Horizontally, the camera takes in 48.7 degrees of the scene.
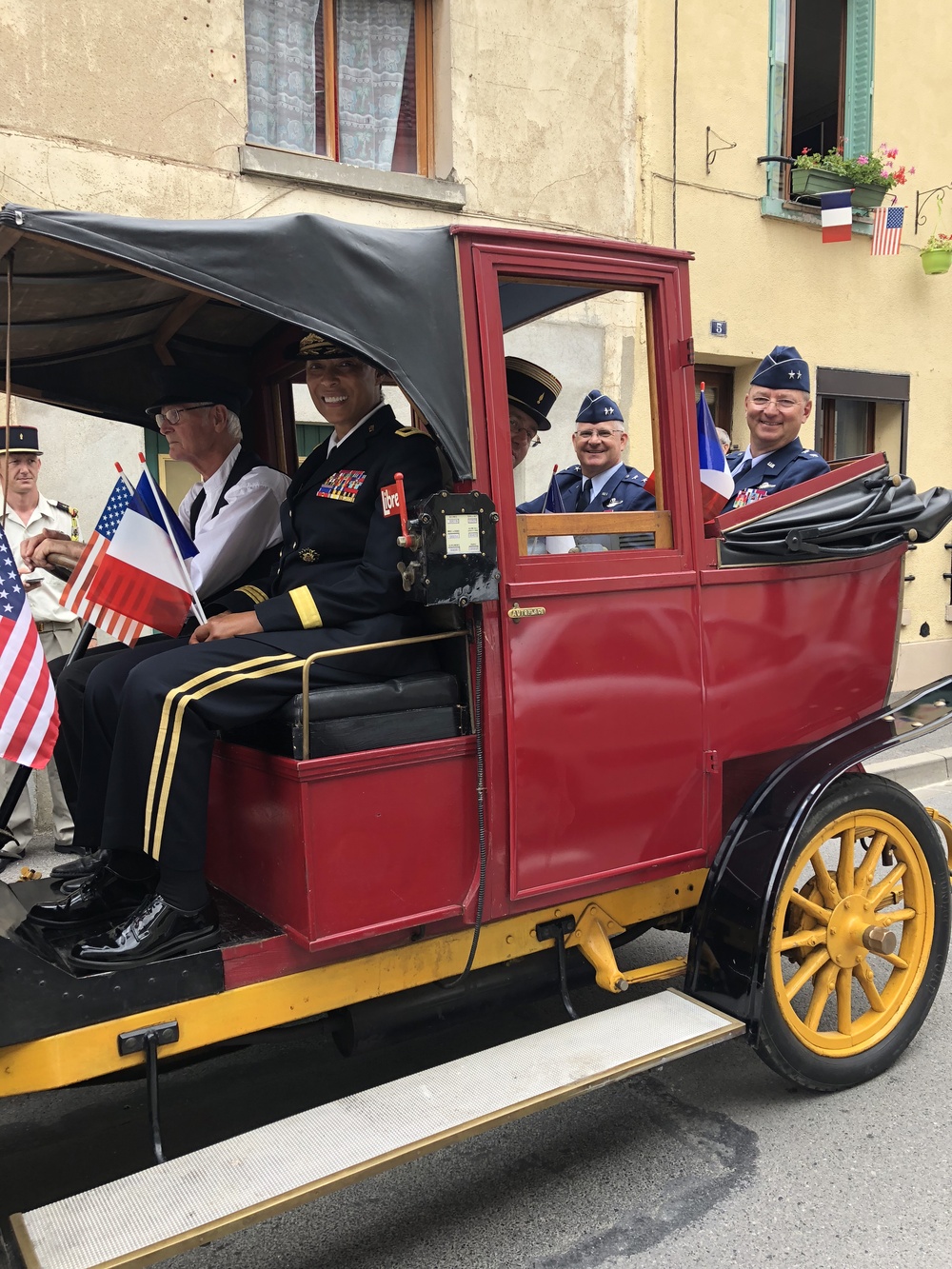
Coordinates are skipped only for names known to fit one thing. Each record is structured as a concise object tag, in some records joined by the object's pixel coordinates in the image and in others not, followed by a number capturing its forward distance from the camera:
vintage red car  2.25
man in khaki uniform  5.33
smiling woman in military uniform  2.43
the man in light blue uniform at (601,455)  4.09
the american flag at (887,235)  9.09
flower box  8.88
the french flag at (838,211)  8.77
